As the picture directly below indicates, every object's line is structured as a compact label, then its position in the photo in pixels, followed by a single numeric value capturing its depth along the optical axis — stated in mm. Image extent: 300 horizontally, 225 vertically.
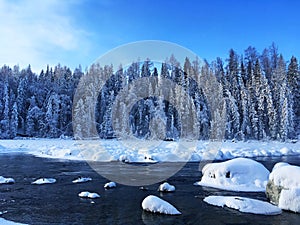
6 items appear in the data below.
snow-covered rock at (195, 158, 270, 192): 13525
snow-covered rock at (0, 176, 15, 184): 14442
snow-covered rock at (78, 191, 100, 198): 11836
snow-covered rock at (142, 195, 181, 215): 9636
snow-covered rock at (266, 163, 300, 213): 9926
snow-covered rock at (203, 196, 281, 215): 9746
